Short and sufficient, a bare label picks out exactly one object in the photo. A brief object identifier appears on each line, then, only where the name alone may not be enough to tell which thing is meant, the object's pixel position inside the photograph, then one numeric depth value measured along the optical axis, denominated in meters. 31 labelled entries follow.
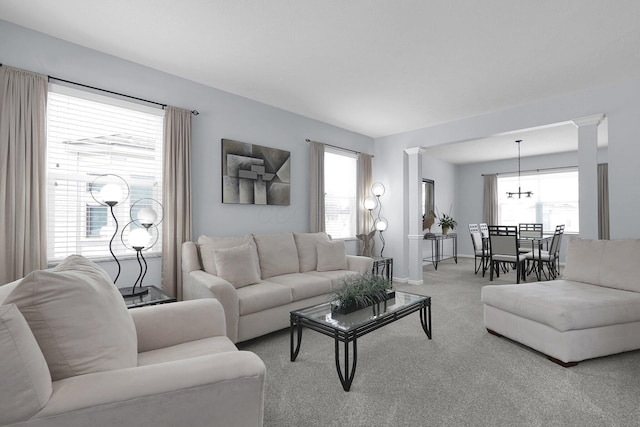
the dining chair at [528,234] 6.25
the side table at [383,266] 5.04
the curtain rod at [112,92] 2.69
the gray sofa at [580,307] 2.40
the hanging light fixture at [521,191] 6.15
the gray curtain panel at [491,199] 8.28
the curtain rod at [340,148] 4.75
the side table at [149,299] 2.42
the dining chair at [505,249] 5.35
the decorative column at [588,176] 3.70
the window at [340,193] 5.17
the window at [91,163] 2.73
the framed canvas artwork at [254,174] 3.80
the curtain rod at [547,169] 7.11
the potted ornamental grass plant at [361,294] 2.51
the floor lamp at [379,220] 5.59
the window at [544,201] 7.30
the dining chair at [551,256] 5.51
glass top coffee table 2.06
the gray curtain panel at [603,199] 6.16
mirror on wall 7.41
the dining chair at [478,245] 6.30
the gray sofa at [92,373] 0.92
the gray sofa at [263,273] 2.76
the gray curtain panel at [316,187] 4.70
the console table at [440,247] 7.04
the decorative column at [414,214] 5.40
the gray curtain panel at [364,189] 5.55
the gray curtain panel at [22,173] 2.41
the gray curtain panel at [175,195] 3.24
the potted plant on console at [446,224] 7.52
